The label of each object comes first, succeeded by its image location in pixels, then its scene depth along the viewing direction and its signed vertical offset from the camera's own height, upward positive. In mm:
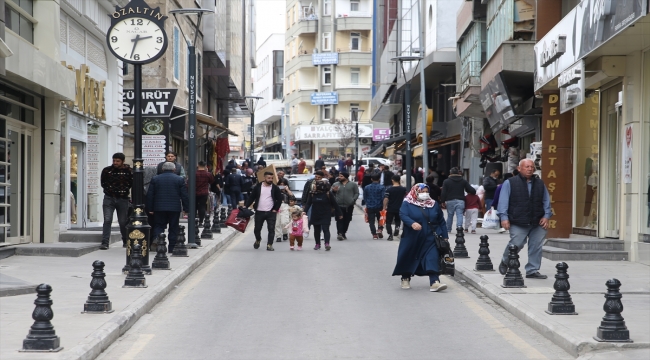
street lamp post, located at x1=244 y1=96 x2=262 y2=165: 51172 +2499
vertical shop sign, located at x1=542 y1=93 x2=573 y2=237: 19766 +135
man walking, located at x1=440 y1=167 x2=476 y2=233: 23516 -510
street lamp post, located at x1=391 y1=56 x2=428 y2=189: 28734 +1645
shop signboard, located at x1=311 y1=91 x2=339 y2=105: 82312 +6679
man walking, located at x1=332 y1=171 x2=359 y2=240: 23312 -576
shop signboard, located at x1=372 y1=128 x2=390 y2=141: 69500 +2941
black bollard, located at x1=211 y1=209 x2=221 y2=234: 23641 -1394
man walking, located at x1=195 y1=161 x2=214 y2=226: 23859 -489
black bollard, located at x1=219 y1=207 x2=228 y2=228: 25688 -1283
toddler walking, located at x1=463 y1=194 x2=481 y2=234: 24500 -989
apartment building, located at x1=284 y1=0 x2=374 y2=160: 82125 +9474
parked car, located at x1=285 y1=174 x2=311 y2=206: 33269 -480
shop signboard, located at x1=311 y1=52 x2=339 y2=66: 81875 +10235
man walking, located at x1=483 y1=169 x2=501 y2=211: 25844 -295
